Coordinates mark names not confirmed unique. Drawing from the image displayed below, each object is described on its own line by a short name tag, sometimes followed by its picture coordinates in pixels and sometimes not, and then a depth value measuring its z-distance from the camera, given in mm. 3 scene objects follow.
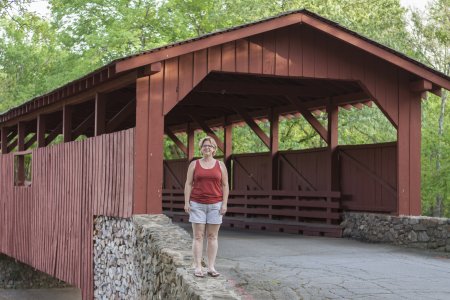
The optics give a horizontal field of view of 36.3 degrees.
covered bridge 11195
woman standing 7035
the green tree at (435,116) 30328
